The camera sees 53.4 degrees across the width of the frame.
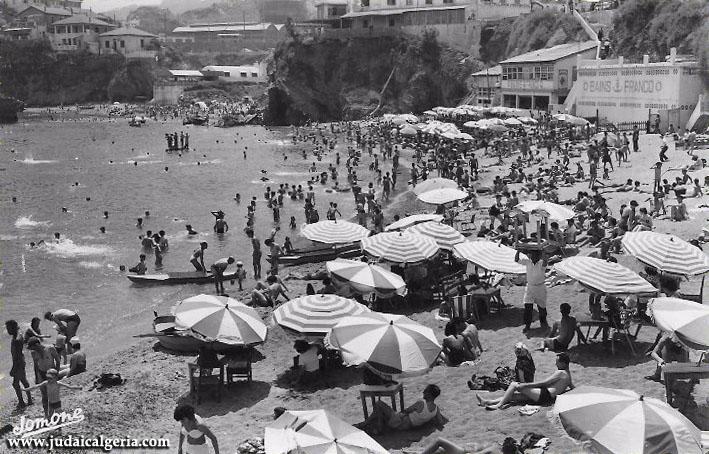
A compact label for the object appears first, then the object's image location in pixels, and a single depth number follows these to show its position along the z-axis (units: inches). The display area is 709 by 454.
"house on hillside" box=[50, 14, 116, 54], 5270.7
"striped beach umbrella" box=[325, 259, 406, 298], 565.9
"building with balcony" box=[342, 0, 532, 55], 3371.1
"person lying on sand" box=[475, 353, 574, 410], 394.0
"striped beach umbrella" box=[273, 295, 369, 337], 474.9
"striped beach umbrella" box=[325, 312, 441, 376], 393.4
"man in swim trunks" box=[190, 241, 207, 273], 923.4
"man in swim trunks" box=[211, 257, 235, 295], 834.8
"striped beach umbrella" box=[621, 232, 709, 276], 493.7
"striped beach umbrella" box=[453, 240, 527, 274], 562.9
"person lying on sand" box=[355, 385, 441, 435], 396.5
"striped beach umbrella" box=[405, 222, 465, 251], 660.7
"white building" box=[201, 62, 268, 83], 5083.7
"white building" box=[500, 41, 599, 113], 2191.2
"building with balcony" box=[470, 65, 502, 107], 2615.7
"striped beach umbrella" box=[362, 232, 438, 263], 602.2
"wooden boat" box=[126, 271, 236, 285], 899.4
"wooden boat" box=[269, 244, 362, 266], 936.3
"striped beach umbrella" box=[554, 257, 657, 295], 453.7
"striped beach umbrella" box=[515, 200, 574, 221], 719.1
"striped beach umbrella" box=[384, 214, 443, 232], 789.2
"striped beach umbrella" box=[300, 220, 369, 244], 738.2
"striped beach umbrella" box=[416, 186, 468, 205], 889.5
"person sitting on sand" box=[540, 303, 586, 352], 455.0
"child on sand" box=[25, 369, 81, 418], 455.5
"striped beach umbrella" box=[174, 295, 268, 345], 475.5
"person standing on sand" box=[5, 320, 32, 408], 498.3
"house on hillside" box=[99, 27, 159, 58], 5251.0
